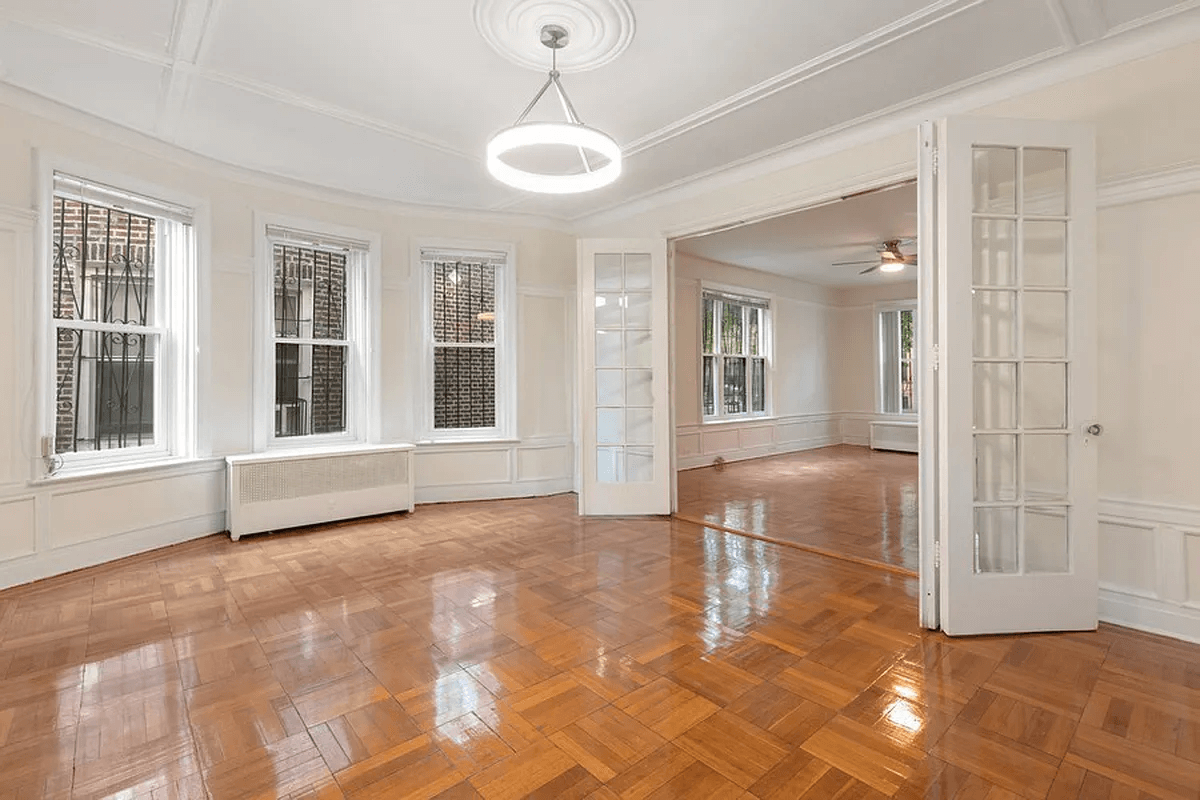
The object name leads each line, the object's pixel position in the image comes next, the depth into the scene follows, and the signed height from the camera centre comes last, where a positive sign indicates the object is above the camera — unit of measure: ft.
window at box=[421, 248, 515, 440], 17.76 +1.80
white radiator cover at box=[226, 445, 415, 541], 13.71 -2.22
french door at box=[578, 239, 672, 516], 15.62 +0.53
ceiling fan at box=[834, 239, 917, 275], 21.72 +5.50
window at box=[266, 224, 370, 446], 15.40 +1.85
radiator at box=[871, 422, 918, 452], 29.40 -1.96
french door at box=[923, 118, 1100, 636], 8.34 +0.27
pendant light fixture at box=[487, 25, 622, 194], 8.36 +3.94
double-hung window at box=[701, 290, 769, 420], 26.30 +2.12
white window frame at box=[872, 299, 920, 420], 30.68 +2.29
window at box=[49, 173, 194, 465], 11.54 +1.72
